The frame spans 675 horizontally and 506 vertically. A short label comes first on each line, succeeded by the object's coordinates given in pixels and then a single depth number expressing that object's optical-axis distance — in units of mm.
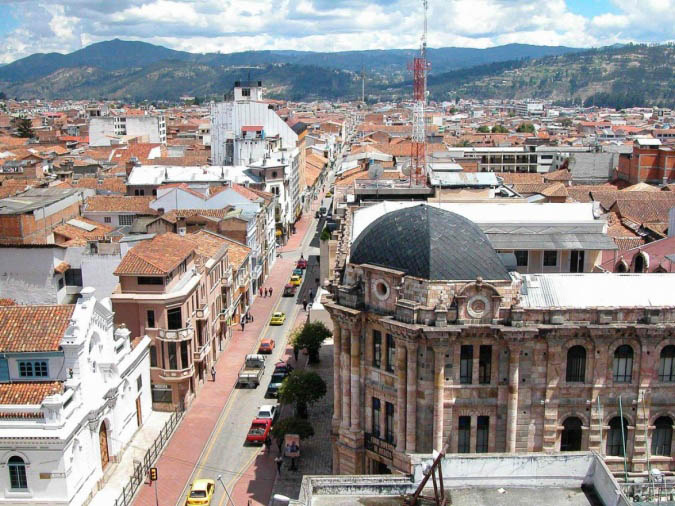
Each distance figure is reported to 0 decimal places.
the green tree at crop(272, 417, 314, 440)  55875
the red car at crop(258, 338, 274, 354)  78250
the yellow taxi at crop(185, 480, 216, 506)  49188
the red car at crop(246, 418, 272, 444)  58688
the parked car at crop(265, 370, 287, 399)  67375
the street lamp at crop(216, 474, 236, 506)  50112
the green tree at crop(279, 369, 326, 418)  60219
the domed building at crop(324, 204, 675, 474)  42844
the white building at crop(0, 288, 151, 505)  44875
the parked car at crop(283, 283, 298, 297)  99250
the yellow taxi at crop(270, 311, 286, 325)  87875
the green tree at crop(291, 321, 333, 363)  73000
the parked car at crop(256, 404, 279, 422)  61750
